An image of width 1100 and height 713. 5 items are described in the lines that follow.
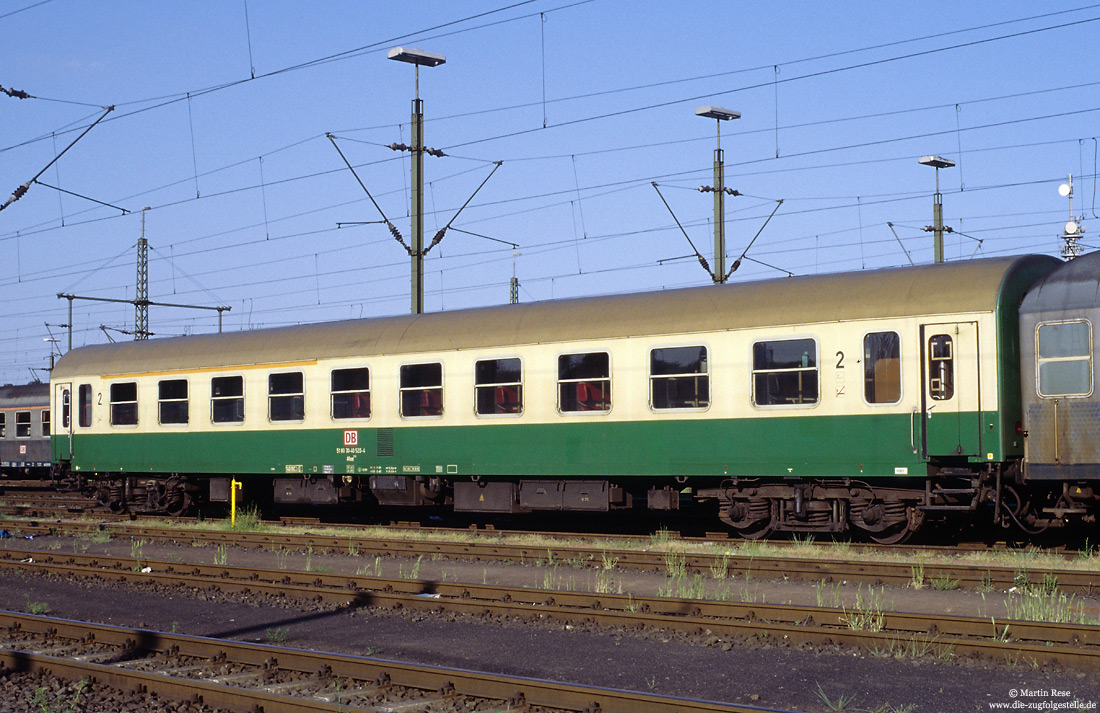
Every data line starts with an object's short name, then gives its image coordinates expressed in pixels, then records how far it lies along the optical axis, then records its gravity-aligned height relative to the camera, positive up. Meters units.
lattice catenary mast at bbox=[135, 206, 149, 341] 41.75 +4.73
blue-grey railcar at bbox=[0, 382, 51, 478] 37.47 -0.39
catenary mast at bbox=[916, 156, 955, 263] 30.17 +4.77
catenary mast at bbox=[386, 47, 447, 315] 21.91 +4.84
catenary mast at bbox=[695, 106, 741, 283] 24.19 +4.53
